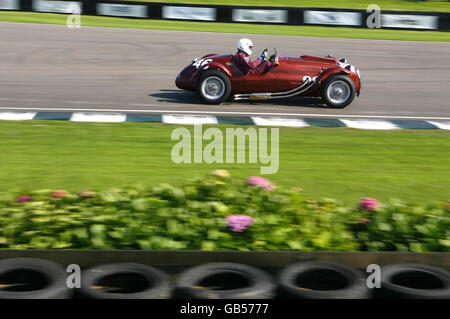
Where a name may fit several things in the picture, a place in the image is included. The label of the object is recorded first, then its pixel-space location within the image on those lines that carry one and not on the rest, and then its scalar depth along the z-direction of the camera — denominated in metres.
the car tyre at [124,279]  8.41
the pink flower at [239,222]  9.84
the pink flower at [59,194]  10.88
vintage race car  23.34
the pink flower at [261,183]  11.47
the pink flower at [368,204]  10.79
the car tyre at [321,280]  8.27
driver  23.03
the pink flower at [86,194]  10.98
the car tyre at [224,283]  8.09
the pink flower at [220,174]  11.79
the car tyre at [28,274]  8.45
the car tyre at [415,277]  8.72
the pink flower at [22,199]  10.71
